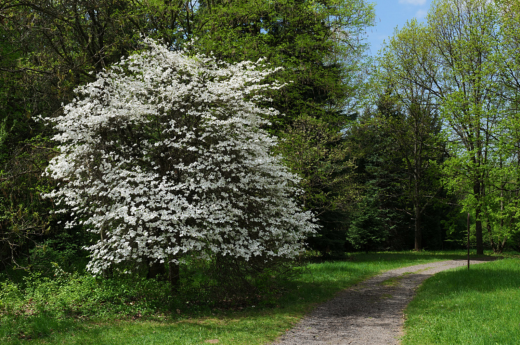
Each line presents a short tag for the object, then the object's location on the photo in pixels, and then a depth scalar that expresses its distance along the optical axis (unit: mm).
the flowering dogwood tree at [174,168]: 8500
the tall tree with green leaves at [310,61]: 15008
